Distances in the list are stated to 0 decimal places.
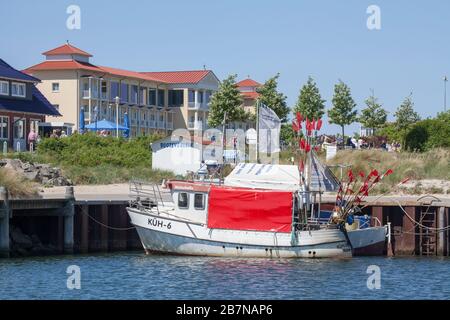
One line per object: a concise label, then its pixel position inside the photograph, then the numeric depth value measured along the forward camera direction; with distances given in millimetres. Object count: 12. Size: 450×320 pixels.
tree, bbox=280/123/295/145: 95638
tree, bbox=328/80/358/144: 96438
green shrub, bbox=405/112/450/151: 82000
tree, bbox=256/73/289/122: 99125
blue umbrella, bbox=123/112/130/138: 92006
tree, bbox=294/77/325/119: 97375
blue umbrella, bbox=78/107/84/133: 88738
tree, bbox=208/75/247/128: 102562
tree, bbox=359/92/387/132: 97188
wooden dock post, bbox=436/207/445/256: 50219
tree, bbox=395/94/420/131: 97688
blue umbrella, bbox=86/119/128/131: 88500
